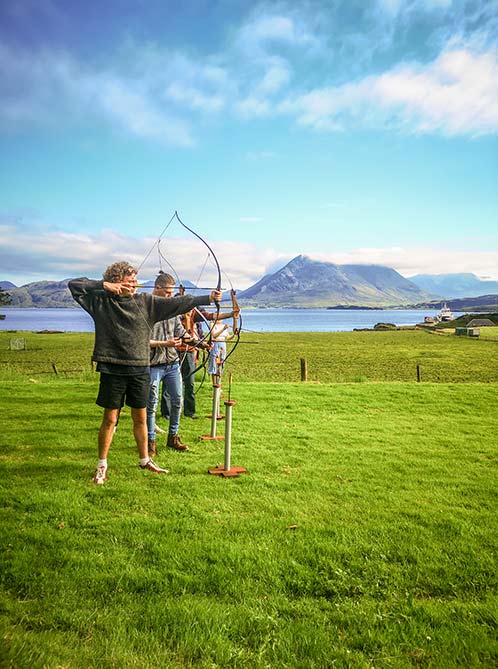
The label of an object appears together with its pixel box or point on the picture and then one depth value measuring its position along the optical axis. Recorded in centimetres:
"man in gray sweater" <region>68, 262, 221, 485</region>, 510
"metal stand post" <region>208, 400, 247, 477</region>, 567
